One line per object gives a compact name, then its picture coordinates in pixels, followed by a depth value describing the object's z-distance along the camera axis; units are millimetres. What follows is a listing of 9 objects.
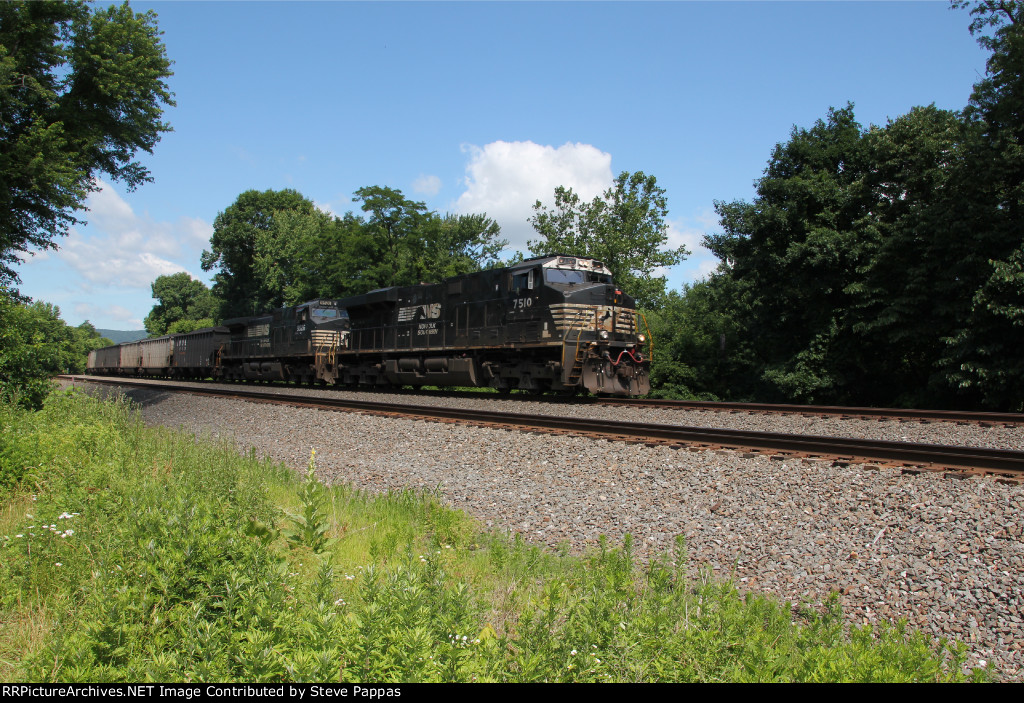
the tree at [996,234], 15352
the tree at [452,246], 42781
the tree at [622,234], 33875
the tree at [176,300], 95375
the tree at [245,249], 66375
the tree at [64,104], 15672
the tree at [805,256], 20672
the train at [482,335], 16812
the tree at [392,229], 42844
